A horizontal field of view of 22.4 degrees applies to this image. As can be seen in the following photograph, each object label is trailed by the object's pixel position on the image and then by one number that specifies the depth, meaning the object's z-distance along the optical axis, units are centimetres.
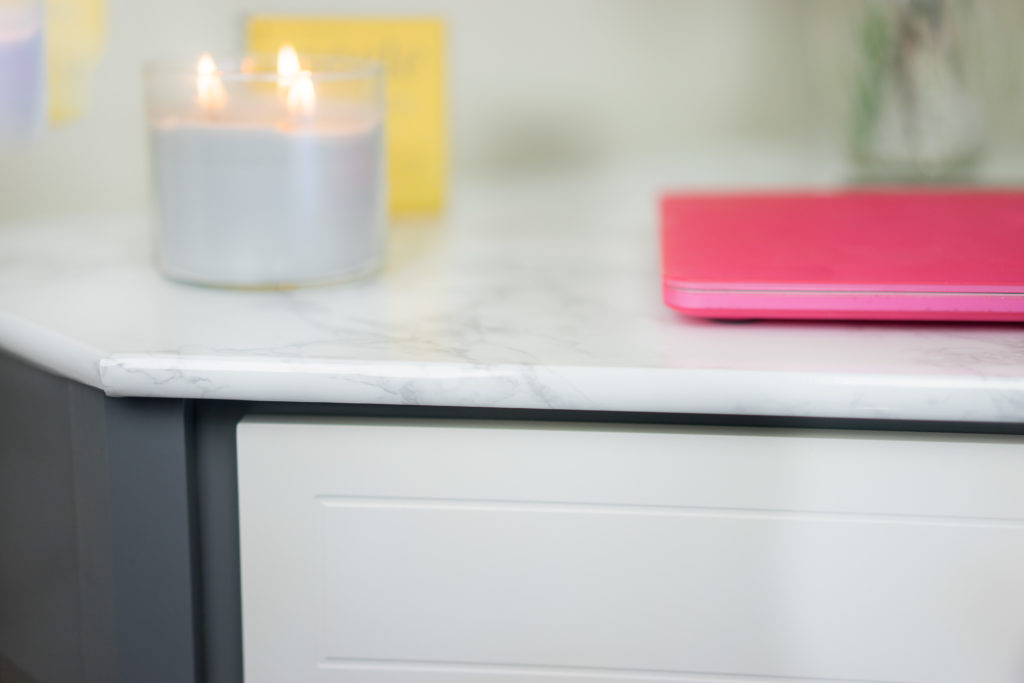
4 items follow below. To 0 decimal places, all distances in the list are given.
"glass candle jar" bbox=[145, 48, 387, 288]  106
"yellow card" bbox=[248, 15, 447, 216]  126
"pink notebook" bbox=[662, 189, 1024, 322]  101
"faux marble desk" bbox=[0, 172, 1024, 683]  97
